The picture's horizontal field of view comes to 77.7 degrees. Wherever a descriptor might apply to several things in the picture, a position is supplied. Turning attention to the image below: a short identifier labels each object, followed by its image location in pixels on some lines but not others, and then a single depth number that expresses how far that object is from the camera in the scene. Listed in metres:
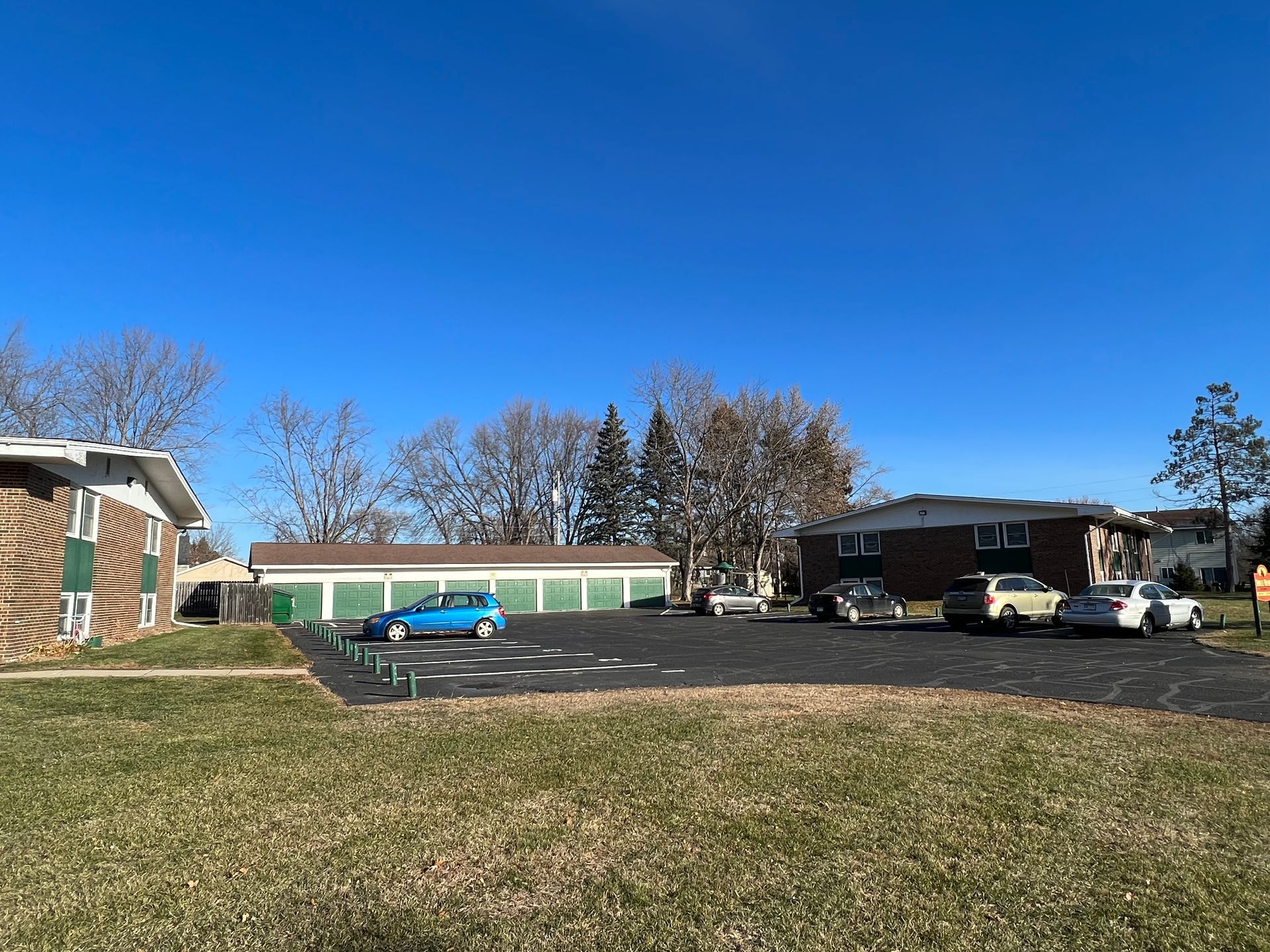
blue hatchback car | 21.27
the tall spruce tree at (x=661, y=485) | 55.50
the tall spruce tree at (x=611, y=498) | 61.25
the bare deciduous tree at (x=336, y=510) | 54.28
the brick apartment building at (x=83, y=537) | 14.45
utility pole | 62.59
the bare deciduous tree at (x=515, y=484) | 60.72
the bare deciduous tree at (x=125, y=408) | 39.47
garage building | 36.34
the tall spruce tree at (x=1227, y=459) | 54.47
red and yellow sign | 18.95
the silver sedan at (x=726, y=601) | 36.53
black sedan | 29.06
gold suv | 22.67
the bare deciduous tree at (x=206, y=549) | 70.31
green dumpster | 33.16
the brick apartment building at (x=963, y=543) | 35.12
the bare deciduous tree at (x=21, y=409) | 34.34
